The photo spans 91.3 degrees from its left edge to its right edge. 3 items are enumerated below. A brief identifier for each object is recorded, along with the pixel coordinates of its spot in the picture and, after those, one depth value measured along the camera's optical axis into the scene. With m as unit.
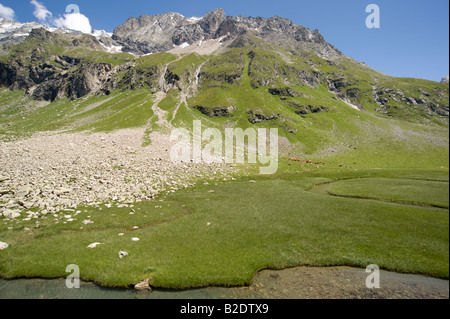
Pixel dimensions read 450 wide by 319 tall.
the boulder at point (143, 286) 14.96
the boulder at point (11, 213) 24.65
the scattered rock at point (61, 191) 30.45
